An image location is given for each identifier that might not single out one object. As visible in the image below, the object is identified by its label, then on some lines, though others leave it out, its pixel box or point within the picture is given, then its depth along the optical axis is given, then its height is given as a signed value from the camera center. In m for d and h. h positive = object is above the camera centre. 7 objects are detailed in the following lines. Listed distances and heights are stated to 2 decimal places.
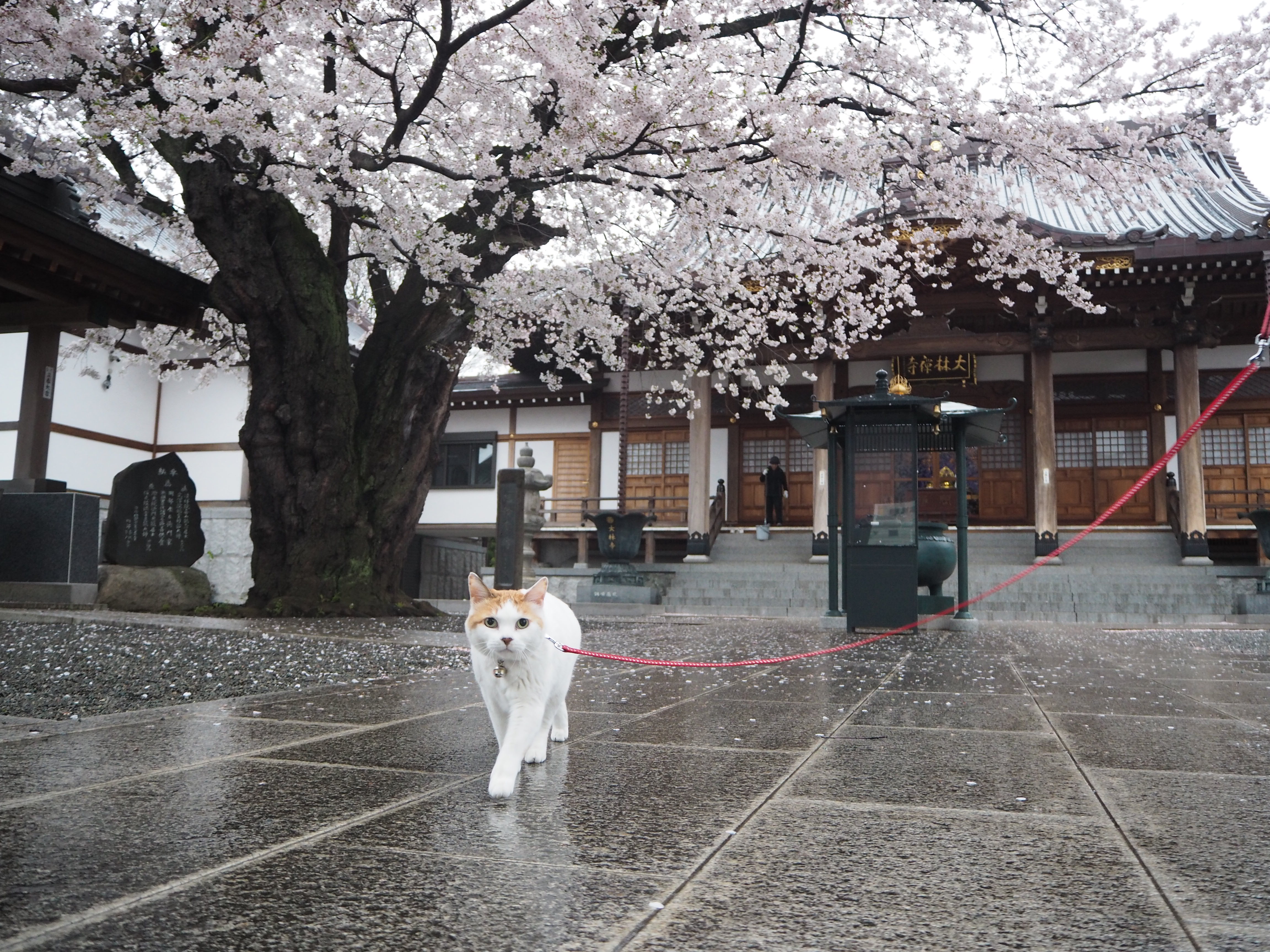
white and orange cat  2.31 -0.34
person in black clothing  19.27 +1.08
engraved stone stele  11.62 +0.17
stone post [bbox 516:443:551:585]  17.34 +0.72
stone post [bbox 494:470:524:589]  11.93 +0.04
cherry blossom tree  8.09 +4.01
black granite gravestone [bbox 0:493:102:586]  10.46 -0.09
